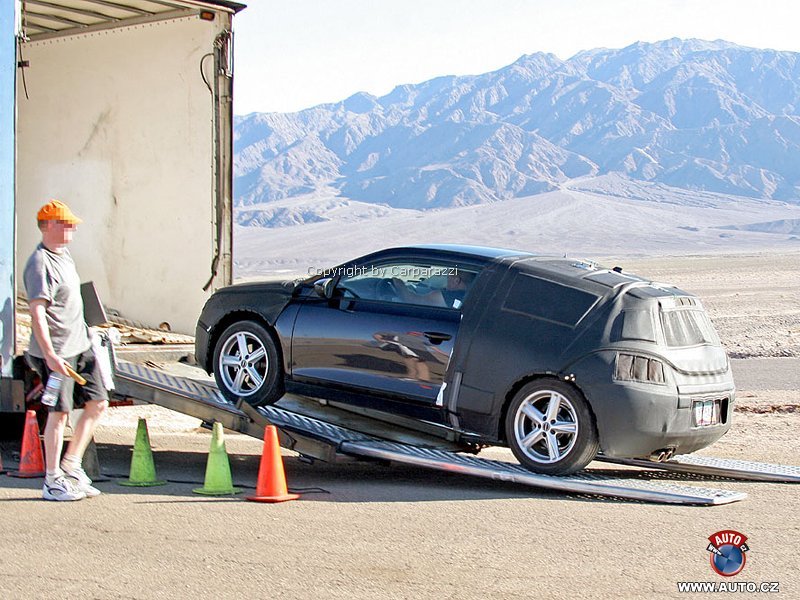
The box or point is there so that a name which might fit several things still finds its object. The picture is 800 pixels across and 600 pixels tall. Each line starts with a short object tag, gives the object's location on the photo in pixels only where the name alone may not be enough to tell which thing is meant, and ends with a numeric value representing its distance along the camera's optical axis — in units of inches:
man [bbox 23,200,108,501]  494.2
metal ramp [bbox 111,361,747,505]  524.2
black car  525.2
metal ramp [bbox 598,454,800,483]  579.1
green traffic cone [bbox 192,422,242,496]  539.7
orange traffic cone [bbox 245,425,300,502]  525.0
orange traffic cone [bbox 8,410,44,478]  577.0
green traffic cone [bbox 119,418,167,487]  560.2
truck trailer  738.5
